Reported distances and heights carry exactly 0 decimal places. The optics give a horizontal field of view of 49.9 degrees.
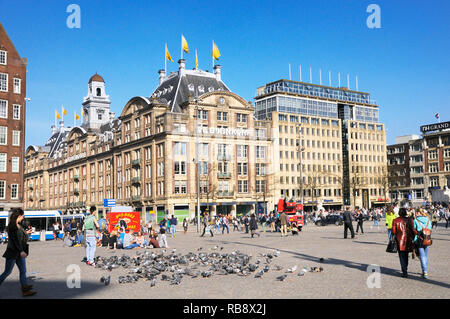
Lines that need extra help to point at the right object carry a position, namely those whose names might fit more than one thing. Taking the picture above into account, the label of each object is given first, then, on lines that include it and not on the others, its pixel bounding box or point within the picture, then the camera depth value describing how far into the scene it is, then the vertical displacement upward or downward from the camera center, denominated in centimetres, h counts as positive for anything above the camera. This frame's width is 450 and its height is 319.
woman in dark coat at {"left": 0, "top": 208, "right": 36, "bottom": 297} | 1148 -105
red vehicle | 4086 -114
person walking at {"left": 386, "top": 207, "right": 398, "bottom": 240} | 2173 -89
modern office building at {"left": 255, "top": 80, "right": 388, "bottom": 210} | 9519 +1190
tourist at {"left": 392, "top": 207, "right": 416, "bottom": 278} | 1274 -109
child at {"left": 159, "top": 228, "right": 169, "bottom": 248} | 2644 -216
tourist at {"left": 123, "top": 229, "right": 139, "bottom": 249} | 2688 -222
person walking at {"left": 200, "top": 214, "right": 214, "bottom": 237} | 3809 -206
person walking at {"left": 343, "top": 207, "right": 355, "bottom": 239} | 2850 -125
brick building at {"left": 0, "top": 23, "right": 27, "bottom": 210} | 5341 +925
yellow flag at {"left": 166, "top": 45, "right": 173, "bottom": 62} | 8069 +2438
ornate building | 7156 +781
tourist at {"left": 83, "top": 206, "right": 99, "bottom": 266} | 1762 -124
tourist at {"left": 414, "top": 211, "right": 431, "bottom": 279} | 1268 -123
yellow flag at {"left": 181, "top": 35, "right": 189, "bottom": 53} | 7650 +2495
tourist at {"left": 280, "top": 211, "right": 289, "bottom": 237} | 3312 -152
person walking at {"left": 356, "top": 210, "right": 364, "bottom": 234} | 3441 -150
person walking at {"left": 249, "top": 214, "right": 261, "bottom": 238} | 3366 -168
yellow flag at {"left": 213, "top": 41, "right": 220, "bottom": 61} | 7700 +2373
